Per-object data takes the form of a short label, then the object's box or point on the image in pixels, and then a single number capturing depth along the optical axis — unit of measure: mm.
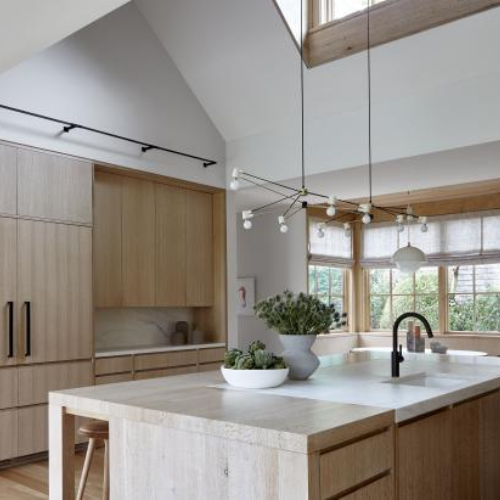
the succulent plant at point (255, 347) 2533
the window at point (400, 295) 9117
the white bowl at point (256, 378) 2436
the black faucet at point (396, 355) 2861
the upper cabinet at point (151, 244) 5504
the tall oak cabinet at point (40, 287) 4449
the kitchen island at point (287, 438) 1740
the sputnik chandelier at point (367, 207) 4043
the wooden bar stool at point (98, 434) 2848
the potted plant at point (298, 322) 2637
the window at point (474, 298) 8508
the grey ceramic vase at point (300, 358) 2668
